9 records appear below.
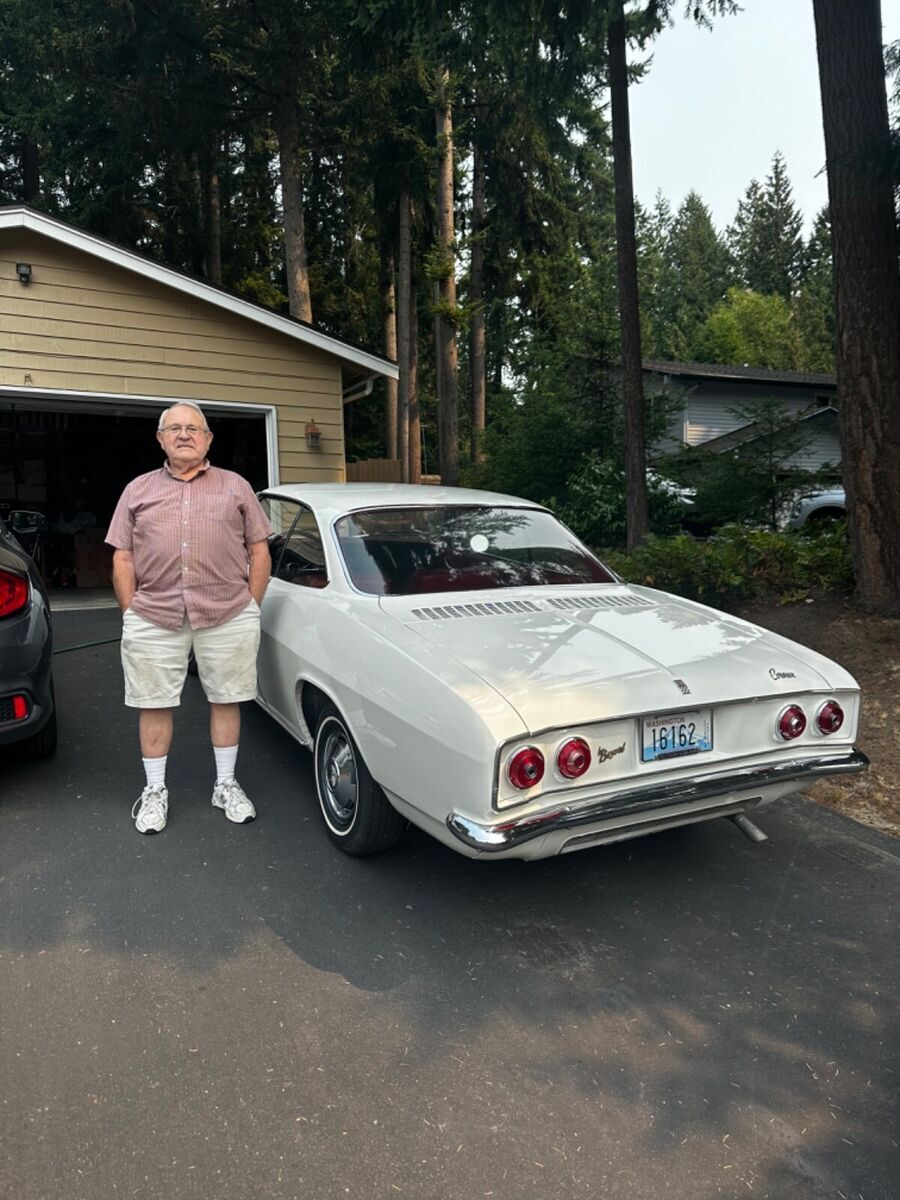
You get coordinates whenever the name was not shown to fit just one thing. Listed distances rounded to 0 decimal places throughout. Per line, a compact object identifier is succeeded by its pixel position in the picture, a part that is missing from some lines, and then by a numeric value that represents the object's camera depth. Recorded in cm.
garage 877
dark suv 380
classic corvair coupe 261
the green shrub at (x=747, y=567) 672
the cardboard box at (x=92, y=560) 1299
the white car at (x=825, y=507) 1195
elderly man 357
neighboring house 2597
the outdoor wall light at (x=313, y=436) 1072
